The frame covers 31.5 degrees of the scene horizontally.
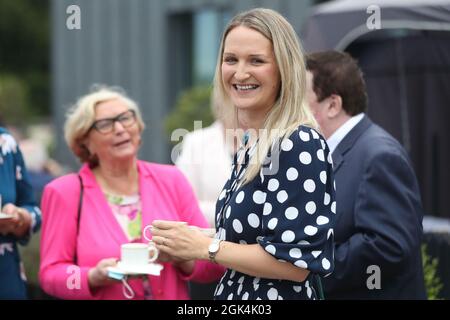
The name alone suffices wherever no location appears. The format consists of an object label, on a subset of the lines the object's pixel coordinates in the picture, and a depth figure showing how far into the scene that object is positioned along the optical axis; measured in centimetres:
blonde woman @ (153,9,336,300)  246
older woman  355
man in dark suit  343
